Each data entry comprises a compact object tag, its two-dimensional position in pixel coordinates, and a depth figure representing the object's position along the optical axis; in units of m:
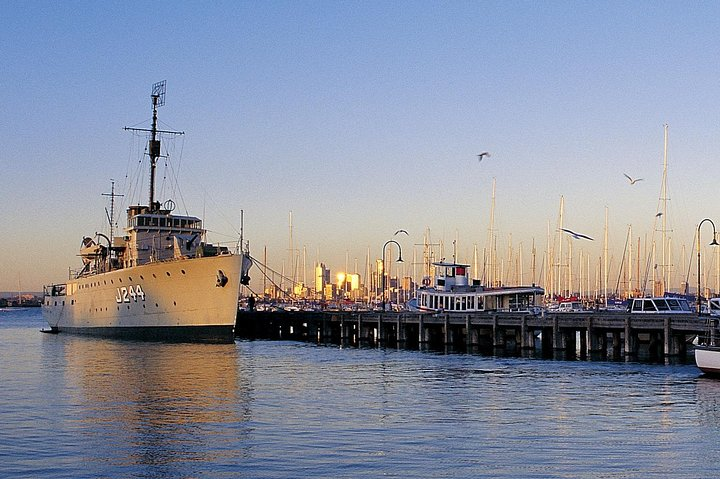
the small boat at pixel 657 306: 56.00
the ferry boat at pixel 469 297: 70.50
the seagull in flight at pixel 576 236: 82.59
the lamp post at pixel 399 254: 85.07
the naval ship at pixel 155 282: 66.25
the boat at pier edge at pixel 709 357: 38.81
